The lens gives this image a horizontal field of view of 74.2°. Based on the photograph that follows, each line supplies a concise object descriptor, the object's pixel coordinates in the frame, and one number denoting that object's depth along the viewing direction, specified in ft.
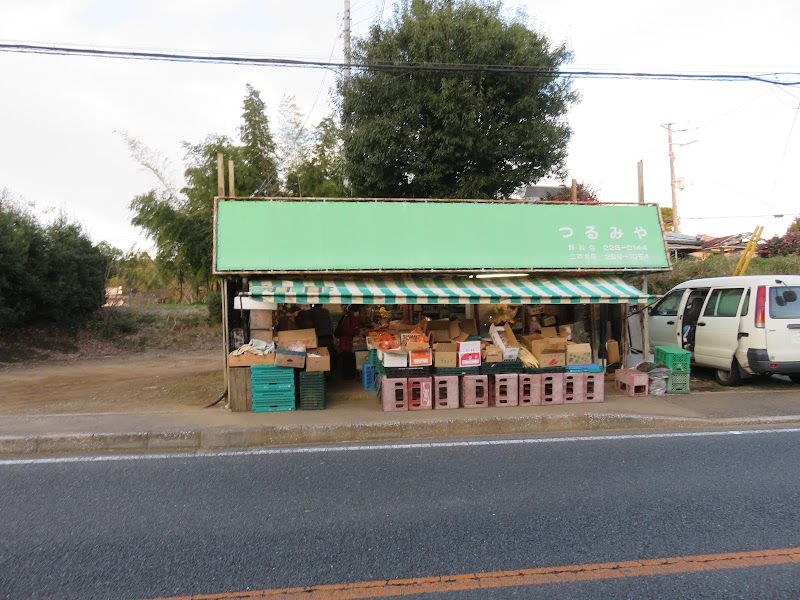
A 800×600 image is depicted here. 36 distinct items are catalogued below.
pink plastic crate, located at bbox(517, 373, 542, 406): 25.94
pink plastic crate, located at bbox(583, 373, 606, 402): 26.12
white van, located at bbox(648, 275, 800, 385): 26.58
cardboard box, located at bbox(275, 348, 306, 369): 24.50
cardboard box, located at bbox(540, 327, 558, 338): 29.55
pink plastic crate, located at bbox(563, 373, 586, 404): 26.03
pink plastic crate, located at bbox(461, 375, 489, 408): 25.58
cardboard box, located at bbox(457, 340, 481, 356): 25.38
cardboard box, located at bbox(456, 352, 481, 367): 25.53
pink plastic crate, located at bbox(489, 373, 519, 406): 25.73
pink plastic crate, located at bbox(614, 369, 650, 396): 27.50
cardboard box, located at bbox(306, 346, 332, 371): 25.03
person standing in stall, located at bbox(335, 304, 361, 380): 33.09
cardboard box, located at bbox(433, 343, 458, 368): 25.50
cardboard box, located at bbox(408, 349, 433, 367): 25.13
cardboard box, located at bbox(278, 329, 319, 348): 25.76
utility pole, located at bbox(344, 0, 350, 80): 57.53
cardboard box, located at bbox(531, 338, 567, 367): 26.27
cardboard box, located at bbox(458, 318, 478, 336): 29.91
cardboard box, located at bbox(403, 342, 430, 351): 25.13
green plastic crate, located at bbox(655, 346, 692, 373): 28.09
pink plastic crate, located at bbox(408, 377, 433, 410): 25.22
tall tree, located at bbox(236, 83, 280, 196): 61.87
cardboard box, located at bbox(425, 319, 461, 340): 28.86
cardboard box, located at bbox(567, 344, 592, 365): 26.27
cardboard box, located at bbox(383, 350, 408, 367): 24.94
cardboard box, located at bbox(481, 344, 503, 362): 25.75
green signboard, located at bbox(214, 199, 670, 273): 26.02
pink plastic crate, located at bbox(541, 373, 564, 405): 25.91
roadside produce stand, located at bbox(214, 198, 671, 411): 24.99
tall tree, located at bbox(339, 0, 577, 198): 42.06
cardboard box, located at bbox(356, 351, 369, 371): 30.73
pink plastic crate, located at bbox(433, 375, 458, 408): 25.48
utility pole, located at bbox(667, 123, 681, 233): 111.28
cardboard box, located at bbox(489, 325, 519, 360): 26.03
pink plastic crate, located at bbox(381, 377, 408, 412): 24.86
